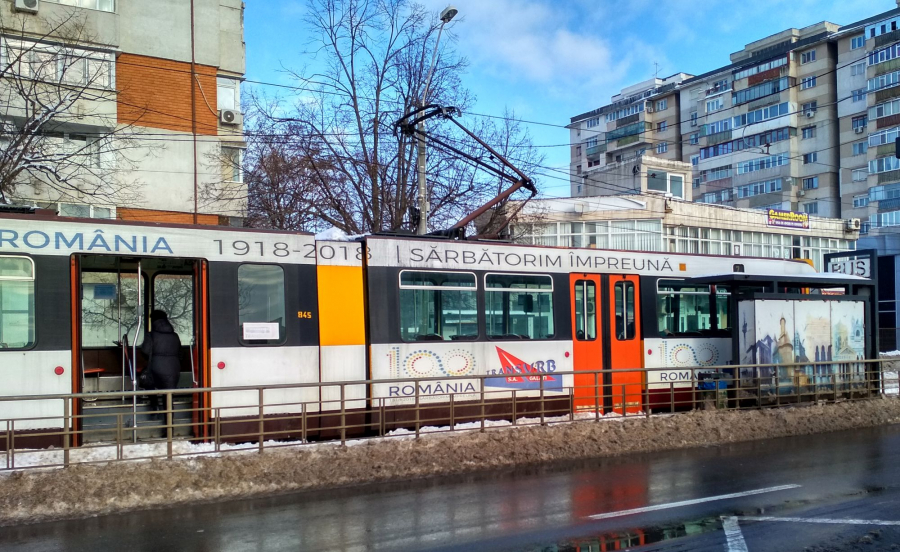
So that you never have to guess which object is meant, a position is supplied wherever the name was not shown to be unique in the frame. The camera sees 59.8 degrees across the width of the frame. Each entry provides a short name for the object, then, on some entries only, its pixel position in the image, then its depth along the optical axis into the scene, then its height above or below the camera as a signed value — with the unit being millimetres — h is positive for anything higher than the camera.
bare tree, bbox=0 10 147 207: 17531 +5583
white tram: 10055 -92
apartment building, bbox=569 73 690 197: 79375 +18488
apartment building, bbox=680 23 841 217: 63781 +14065
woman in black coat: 11445 -622
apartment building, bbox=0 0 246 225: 24141 +6918
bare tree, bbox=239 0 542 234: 22844 +4039
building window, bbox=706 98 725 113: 70750 +17815
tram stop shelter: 15250 -513
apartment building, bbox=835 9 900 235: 57062 +13357
